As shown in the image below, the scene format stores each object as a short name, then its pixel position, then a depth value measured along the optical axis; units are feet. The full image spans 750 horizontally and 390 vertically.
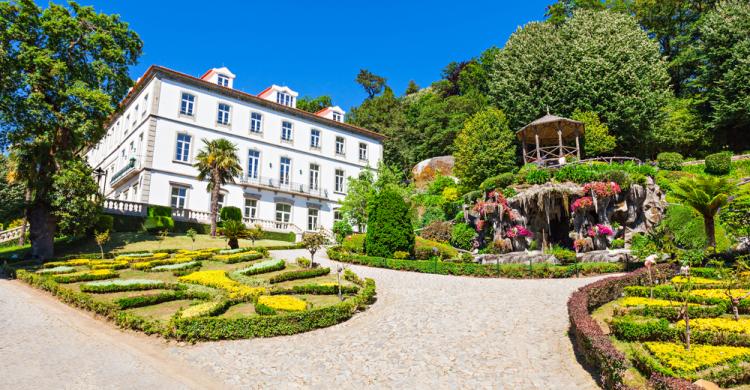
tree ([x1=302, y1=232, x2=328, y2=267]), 68.49
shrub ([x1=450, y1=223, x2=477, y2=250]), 103.34
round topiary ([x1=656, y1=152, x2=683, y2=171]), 112.88
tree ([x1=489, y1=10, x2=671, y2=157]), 121.80
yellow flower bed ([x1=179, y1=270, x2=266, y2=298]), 50.19
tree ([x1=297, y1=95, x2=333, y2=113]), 213.83
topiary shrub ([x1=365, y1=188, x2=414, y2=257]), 81.41
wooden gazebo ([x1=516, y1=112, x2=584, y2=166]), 106.73
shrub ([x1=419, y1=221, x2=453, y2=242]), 108.83
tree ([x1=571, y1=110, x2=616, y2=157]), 116.78
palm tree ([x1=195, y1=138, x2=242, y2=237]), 104.27
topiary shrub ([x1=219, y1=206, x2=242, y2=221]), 114.21
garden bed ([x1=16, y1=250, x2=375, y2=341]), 38.63
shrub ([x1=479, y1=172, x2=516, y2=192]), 96.12
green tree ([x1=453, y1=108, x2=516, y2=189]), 125.59
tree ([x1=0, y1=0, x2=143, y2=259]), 75.25
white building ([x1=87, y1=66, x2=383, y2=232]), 116.47
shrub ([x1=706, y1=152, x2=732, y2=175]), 110.01
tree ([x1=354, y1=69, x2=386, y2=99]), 269.44
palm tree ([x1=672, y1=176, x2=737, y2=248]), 64.75
